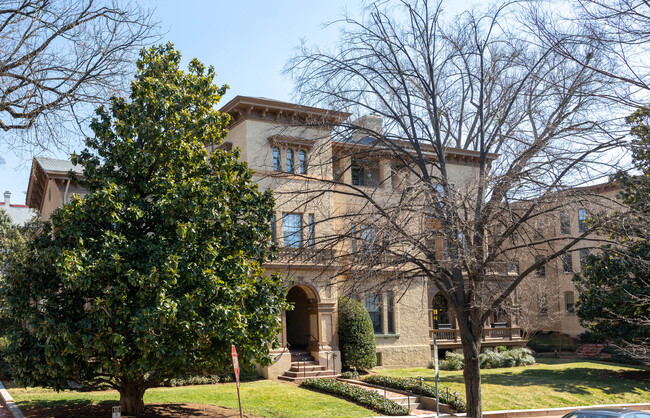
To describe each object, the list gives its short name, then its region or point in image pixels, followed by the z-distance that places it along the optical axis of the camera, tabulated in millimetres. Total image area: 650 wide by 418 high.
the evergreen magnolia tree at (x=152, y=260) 13141
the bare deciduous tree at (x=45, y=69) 11914
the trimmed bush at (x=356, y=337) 26453
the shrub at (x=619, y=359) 33744
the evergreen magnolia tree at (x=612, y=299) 24750
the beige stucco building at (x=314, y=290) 26031
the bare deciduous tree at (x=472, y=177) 13406
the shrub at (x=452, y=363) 29062
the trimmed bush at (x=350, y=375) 25266
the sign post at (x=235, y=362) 12969
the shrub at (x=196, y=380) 21728
